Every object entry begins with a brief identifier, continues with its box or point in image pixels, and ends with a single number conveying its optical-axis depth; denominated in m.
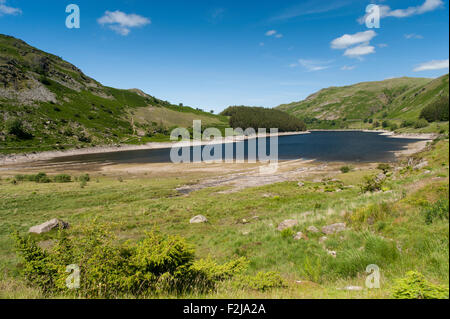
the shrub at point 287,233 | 14.12
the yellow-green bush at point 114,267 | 7.38
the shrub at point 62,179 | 51.62
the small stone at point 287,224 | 15.70
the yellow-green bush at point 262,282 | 8.02
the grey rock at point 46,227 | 20.13
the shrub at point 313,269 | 9.27
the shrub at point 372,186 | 24.03
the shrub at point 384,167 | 48.34
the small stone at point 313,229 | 13.42
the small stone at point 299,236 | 13.35
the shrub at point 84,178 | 51.63
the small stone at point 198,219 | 22.68
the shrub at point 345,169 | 54.50
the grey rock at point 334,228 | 12.62
